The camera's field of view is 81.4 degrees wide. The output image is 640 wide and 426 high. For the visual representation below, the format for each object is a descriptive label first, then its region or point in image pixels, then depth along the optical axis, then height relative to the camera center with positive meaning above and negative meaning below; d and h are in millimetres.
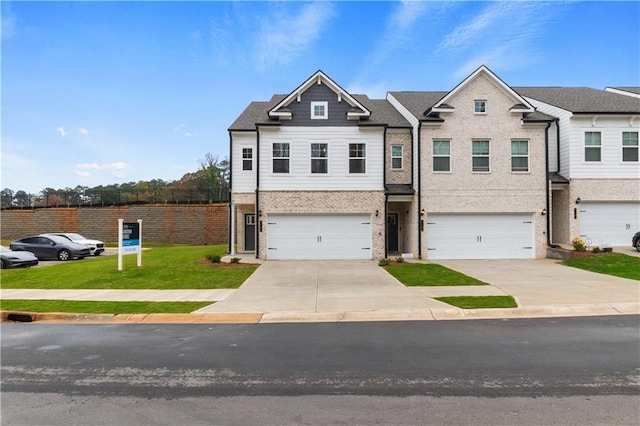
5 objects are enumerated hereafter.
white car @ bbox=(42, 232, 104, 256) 23984 -1570
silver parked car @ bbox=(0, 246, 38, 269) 17984 -1954
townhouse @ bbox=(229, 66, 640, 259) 18594 +2065
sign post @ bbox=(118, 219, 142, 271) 14859 -786
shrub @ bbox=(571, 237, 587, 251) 17125 -1144
